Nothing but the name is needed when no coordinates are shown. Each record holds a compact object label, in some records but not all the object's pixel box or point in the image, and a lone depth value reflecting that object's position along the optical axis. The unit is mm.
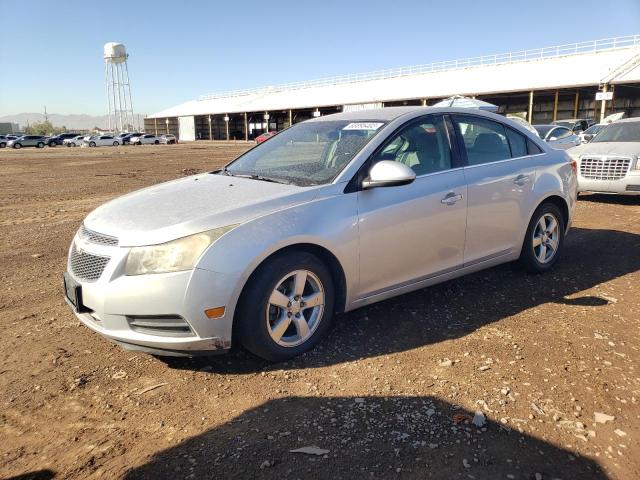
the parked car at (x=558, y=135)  14931
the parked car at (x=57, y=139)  57094
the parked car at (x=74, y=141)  58156
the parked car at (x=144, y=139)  59062
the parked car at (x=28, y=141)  52312
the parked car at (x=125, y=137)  58516
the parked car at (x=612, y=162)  9273
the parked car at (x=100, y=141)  55531
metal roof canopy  38188
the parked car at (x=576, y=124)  27033
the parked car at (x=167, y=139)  61406
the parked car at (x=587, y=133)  18303
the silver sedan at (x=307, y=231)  3129
